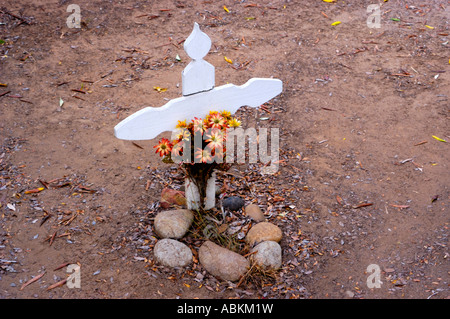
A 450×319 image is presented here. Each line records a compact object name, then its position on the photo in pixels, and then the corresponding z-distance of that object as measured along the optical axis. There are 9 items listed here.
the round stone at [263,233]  3.86
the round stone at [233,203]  4.20
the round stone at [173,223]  3.88
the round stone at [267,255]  3.66
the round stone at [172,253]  3.67
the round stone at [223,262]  3.61
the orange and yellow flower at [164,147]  3.57
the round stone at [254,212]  4.12
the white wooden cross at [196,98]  3.32
